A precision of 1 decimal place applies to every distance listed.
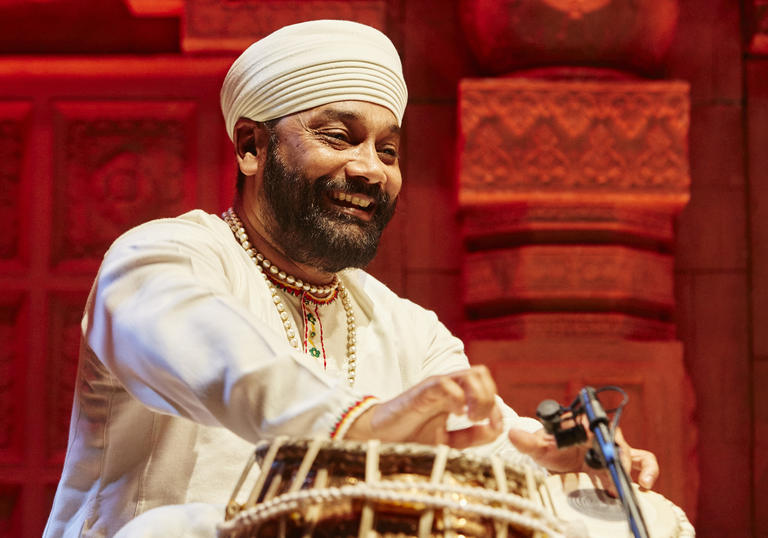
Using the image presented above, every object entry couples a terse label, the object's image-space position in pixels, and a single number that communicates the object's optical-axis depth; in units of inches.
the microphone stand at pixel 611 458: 125.2
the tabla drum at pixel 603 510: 130.7
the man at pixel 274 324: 127.5
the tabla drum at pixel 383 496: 123.0
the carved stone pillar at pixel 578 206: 160.2
